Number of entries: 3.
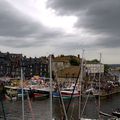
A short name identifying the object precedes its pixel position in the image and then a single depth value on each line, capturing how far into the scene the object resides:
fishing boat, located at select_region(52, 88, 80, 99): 34.62
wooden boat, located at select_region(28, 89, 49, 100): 37.20
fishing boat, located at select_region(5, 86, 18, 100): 35.08
